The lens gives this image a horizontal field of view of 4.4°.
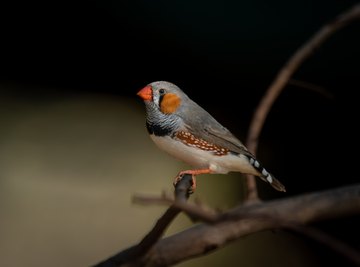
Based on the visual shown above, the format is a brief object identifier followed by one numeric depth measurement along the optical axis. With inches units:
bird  118.6
